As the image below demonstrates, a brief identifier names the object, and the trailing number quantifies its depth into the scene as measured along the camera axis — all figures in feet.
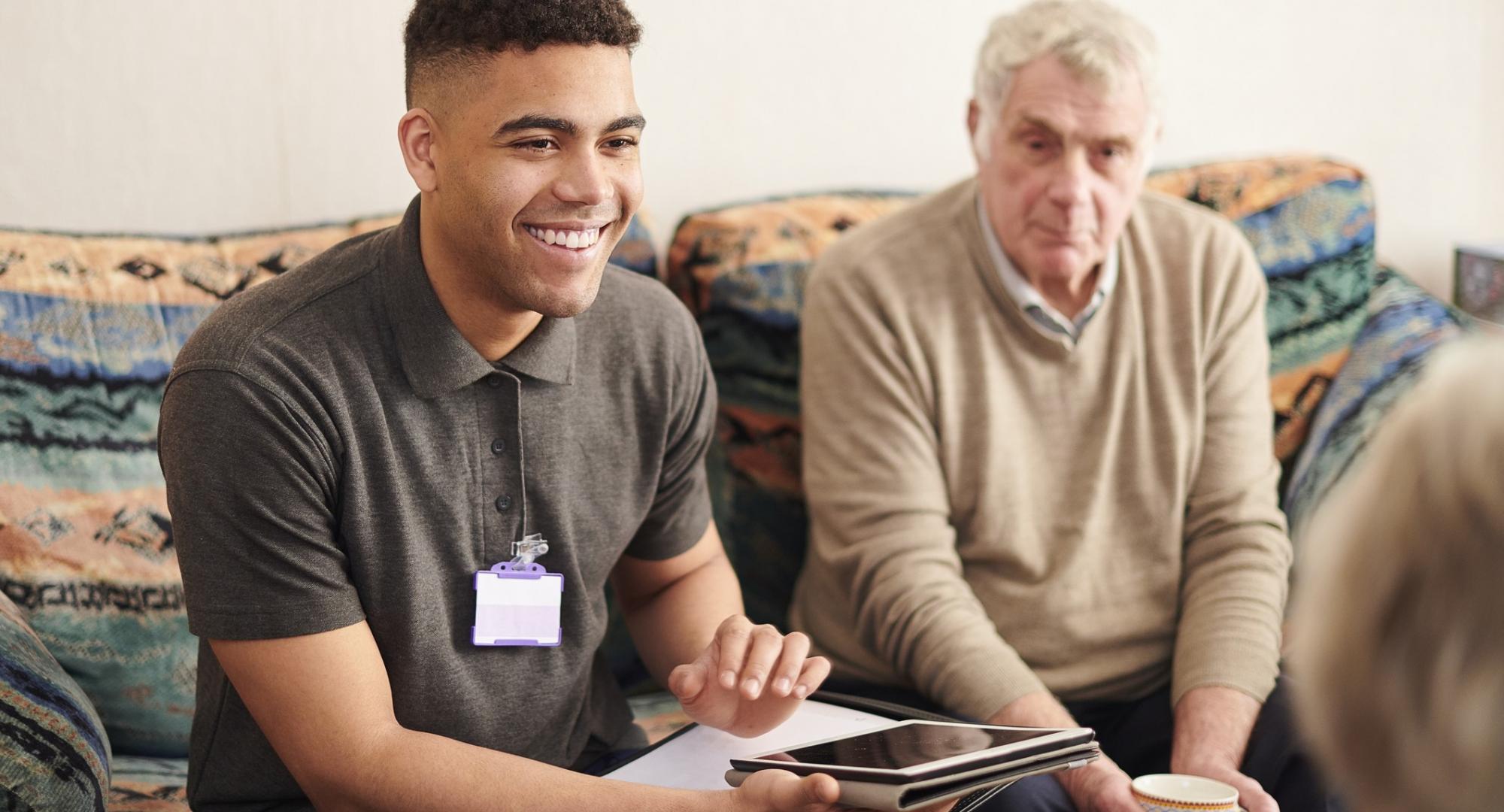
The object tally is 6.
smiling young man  3.96
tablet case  3.54
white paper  4.28
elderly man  5.81
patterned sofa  5.44
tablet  3.63
